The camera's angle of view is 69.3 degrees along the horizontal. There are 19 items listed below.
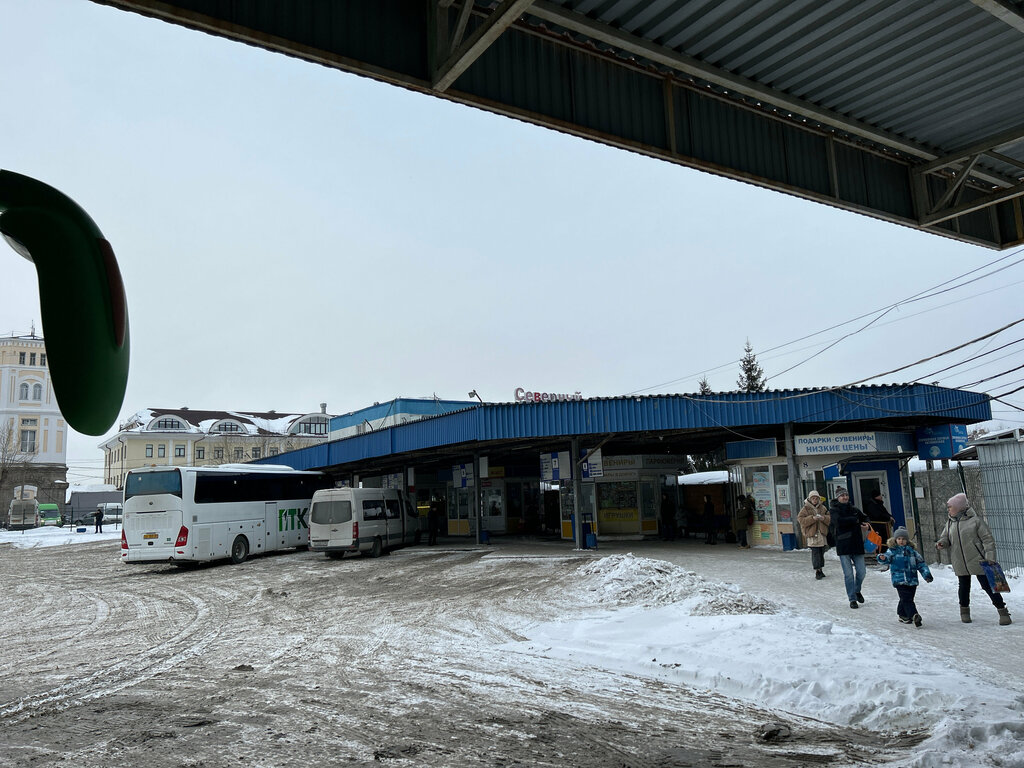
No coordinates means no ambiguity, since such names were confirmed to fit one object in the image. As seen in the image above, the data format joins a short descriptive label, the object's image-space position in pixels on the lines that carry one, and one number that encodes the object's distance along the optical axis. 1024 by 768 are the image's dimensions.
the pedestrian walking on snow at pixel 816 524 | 14.90
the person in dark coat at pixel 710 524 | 26.36
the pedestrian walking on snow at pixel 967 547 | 9.79
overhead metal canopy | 6.27
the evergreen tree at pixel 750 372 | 63.26
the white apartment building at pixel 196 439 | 74.88
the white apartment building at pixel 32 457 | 60.24
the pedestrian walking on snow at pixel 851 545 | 11.52
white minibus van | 23.88
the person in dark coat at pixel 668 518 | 28.38
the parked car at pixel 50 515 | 62.94
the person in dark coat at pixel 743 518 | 23.50
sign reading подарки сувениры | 21.34
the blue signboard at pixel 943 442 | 22.27
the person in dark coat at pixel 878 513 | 16.83
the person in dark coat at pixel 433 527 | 29.83
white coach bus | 22.34
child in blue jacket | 9.99
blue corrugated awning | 21.56
